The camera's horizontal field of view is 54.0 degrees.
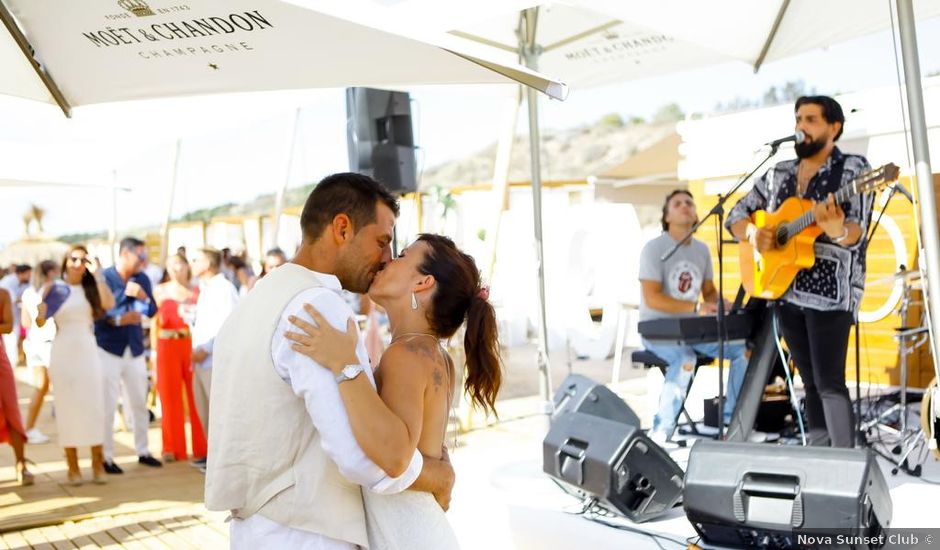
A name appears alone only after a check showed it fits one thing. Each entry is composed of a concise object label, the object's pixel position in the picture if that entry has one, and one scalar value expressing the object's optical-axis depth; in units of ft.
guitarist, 14.53
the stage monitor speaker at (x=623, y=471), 14.02
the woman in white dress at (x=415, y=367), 6.43
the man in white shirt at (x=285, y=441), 6.41
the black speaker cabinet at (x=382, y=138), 22.34
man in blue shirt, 24.58
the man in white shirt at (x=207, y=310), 24.02
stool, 20.25
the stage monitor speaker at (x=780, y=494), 10.59
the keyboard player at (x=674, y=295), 19.77
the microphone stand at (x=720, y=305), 15.35
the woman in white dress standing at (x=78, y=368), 22.36
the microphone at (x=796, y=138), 15.10
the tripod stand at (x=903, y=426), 15.93
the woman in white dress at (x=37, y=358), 29.73
